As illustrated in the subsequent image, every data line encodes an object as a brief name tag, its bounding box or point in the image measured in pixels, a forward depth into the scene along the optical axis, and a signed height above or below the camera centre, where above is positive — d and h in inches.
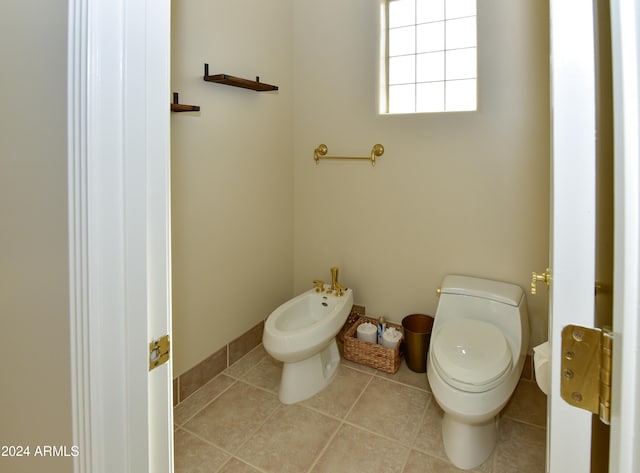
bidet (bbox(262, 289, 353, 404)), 79.9 -21.1
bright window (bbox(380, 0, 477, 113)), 91.4 +43.6
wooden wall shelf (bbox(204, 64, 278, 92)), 79.6 +33.6
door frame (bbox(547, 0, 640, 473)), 15.9 +1.0
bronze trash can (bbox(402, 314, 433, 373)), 93.8 -24.6
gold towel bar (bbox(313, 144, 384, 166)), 98.7 +21.7
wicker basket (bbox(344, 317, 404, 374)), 94.1 -28.5
